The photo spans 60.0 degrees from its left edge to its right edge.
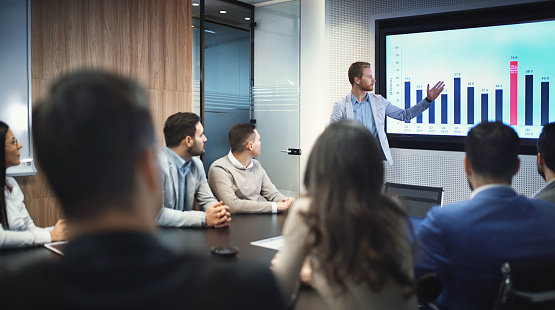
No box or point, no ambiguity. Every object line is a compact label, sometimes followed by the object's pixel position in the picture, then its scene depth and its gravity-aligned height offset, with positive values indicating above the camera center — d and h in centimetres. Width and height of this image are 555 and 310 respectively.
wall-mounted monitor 479 +74
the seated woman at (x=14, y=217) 220 -40
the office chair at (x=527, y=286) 152 -48
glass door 592 +61
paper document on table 231 -52
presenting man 528 +36
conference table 181 -51
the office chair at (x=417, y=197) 330 -41
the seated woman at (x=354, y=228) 129 -25
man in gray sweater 338 -29
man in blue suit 164 -36
